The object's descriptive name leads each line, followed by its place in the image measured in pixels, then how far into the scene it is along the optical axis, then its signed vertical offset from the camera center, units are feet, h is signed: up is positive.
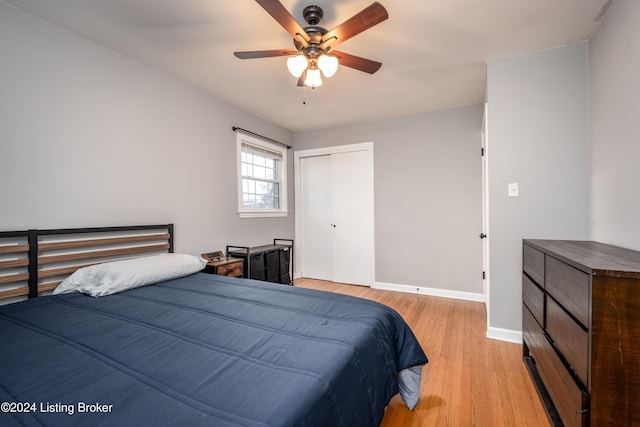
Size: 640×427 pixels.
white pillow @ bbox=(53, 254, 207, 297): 5.91 -1.55
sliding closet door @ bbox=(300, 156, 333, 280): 14.44 -0.52
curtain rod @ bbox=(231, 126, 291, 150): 11.05 +3.53
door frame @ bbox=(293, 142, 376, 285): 13.16 +1.72
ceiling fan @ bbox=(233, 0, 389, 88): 4.89 +3.57
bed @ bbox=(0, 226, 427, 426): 2.45 -1.85
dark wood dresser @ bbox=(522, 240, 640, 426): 3.21 -1.79
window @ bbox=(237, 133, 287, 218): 11.58 +1.59
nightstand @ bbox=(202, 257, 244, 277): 8.72 -1.95
